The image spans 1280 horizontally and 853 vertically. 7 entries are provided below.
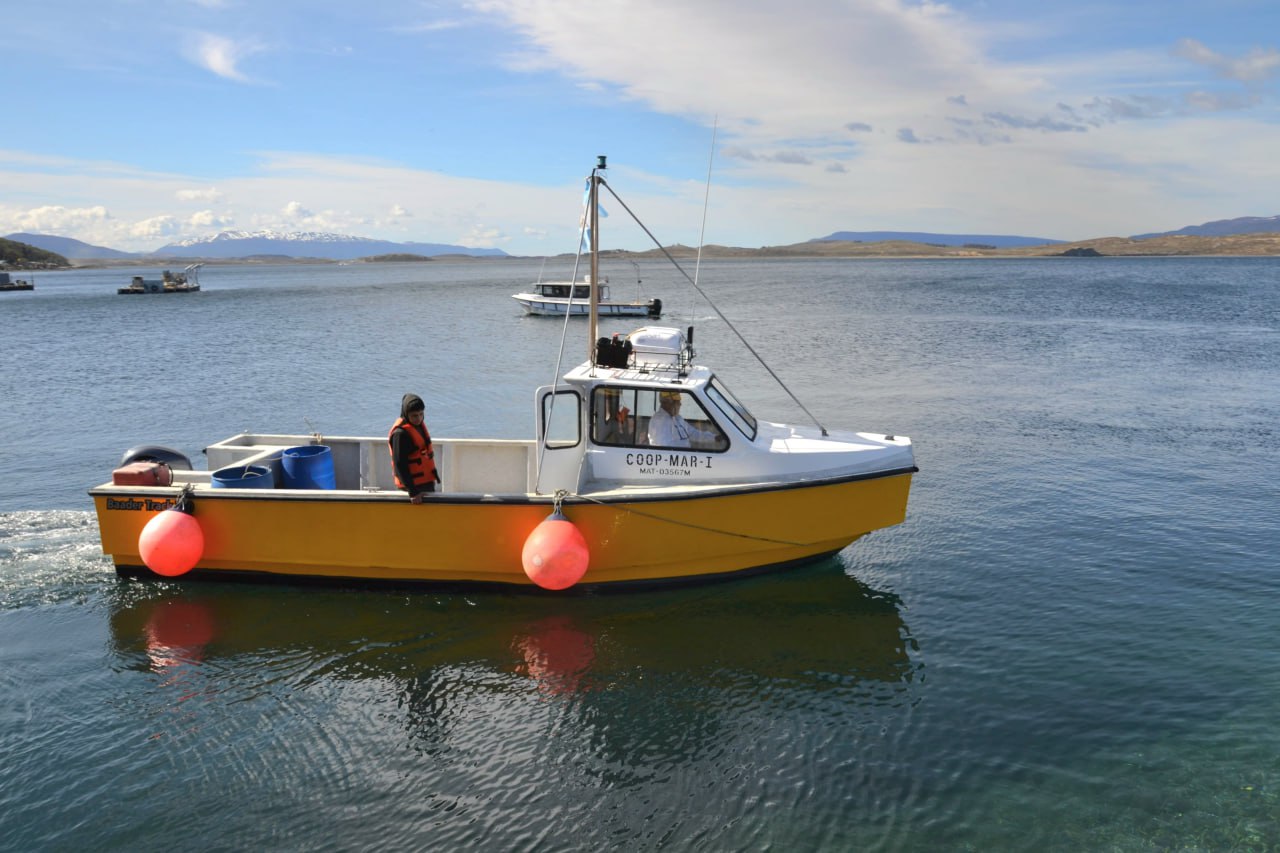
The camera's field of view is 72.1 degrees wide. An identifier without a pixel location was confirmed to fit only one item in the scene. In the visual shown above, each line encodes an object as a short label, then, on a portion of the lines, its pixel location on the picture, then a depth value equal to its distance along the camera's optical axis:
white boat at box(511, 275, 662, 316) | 52.12
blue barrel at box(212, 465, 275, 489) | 9.70
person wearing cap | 9.55
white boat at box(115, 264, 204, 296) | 86.62
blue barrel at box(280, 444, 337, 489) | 10.01
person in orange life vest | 9.03
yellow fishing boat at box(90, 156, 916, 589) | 9.21
